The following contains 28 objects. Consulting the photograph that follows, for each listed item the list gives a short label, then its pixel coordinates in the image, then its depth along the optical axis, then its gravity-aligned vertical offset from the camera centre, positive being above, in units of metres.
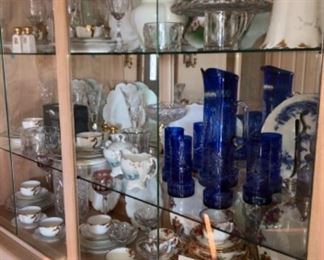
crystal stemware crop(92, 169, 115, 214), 1.16 -0.38
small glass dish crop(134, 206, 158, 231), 1.06 -0.47
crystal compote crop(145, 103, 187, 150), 1.09 -0.17
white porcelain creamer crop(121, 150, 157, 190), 1.06 -0.32
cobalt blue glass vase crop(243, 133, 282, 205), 0.88 -0.26
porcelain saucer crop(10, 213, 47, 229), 1.32 -0.58
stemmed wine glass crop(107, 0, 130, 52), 1.14 +0.13
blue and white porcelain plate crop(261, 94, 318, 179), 0.78 -0.16
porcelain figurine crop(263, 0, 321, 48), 0.75 +0.05
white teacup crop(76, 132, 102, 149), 1.11 -0.25
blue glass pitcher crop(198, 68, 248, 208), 0.95 -0.20
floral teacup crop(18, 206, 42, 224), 1.34 -0.56
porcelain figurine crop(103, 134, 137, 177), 1.15 -0.29
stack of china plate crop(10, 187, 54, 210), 1.37 -0.52
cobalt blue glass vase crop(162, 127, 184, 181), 1.03 -0.26
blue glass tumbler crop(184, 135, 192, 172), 1.03 -0.26
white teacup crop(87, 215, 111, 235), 1.17 -0.52
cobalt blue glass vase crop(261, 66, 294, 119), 0.93 -0.08
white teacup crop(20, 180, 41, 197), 1.41 -0.49
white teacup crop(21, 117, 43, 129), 1.36 -0.24
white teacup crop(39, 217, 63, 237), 1.20 -0.55
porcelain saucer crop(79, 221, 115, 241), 1.13 -0.54
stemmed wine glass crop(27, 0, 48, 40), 1.22 +0.12
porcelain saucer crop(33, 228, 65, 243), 1.17 -0.58
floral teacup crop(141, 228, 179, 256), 1.04 -0.51
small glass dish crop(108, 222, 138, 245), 1.17 -0.54
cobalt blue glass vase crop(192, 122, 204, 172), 1.02 -0.25
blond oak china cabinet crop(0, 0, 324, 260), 0.89 -0.22
